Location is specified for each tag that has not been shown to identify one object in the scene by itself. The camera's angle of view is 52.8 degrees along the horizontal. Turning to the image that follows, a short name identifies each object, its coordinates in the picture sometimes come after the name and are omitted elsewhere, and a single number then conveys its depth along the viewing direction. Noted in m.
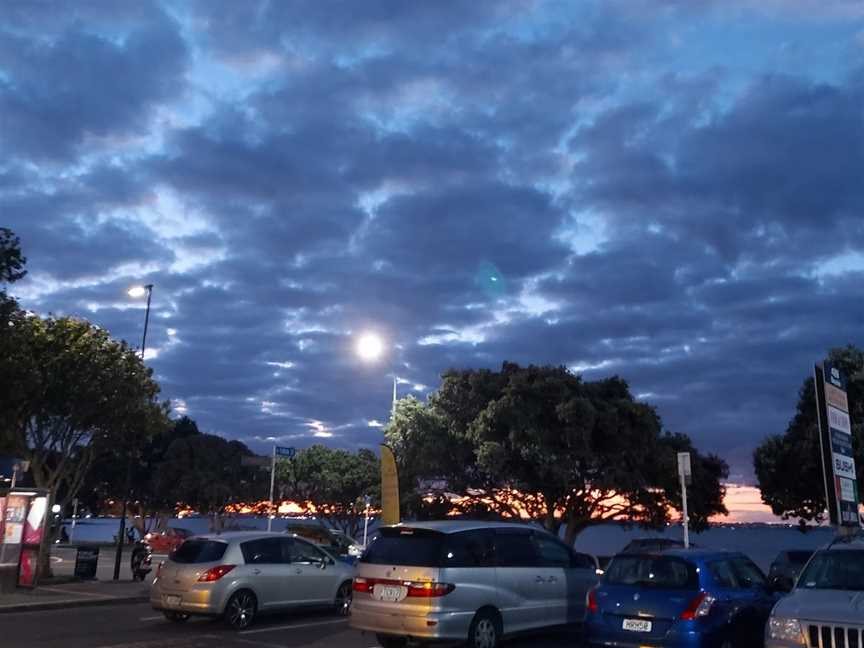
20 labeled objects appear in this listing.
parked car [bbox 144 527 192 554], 44.09
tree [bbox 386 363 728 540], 31.38
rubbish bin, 24.36
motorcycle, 24.78
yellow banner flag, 24.64
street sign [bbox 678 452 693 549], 20.17
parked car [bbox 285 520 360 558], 29.31
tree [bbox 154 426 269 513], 57.25
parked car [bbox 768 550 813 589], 23.64
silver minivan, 11.42
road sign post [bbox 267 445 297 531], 27.61
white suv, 8.54
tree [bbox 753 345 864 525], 32.25
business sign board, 16.53
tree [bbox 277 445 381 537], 63.22
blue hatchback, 10.23
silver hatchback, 14.91
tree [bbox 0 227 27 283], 18.17
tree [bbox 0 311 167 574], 23.09
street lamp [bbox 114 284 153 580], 25.38
